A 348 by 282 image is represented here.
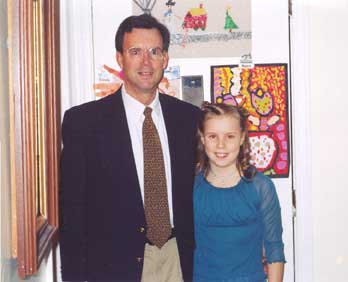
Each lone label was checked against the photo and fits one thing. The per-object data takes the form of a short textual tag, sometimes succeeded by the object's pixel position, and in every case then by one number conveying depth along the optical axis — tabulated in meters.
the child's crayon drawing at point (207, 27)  2.26
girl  1.97
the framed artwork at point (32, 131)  1.27
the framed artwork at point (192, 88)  2.29
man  2.00
